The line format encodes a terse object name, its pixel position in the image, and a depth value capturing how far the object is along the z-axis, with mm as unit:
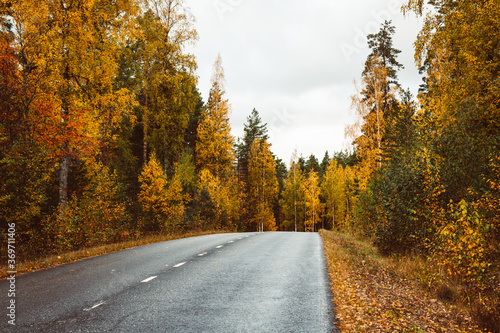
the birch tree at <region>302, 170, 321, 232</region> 53312
